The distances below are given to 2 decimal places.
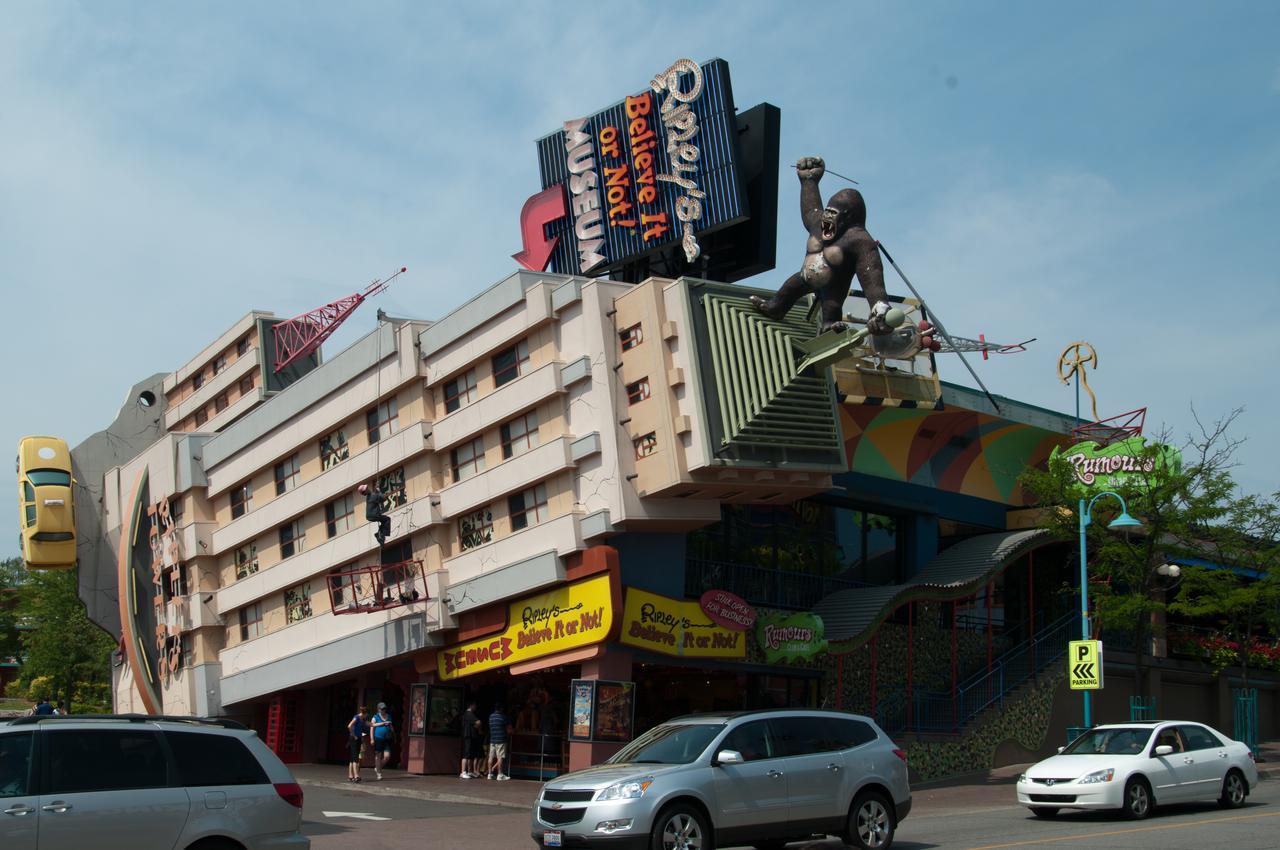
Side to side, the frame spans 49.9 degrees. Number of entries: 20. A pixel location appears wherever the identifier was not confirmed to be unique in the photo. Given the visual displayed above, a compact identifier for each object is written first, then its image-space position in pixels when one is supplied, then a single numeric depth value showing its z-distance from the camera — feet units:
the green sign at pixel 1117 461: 105.81
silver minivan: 38.14
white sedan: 66.54
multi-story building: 92.12
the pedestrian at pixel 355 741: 100.68
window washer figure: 105.91
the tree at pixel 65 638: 227.20
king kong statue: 93.25
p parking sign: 87.69
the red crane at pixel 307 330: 177.27
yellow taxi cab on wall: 171.22
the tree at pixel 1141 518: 103.96
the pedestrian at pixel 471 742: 102.91
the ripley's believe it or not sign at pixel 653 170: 110.22
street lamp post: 90.53
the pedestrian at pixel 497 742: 99.91
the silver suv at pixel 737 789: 48.60
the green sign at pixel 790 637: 98.22
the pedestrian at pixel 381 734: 99.19
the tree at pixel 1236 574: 110.01
